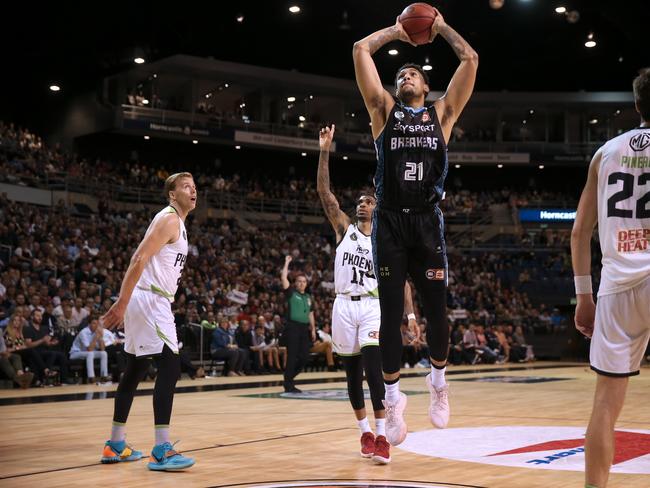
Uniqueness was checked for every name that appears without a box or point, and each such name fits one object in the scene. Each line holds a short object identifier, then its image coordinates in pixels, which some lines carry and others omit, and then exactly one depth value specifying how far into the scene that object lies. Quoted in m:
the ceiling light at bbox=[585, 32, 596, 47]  27.41
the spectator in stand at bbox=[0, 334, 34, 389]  12.80
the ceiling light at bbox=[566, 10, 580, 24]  24.57
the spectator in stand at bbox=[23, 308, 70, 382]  13.30
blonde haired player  5.54
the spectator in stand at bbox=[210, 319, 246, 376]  16.57
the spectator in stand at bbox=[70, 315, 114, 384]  13.99
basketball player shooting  5.02
